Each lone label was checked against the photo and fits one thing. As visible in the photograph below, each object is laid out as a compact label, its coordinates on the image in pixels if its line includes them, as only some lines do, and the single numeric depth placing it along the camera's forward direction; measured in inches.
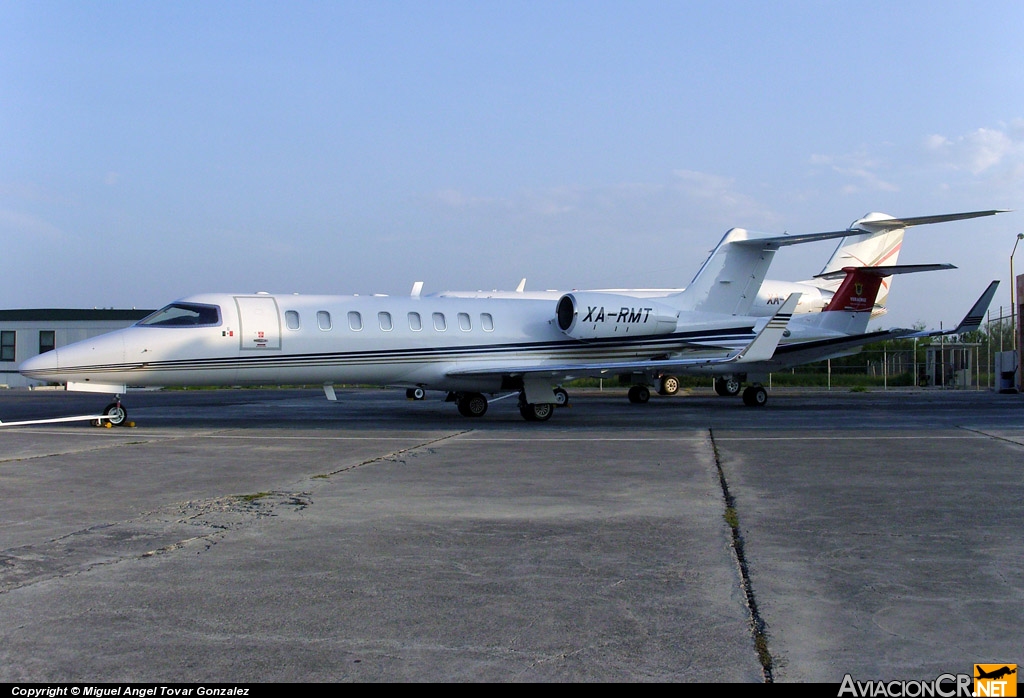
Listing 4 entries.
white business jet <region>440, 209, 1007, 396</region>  1014.4
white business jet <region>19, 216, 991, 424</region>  647.1
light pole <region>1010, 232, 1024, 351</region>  1657.0
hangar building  2073.1
